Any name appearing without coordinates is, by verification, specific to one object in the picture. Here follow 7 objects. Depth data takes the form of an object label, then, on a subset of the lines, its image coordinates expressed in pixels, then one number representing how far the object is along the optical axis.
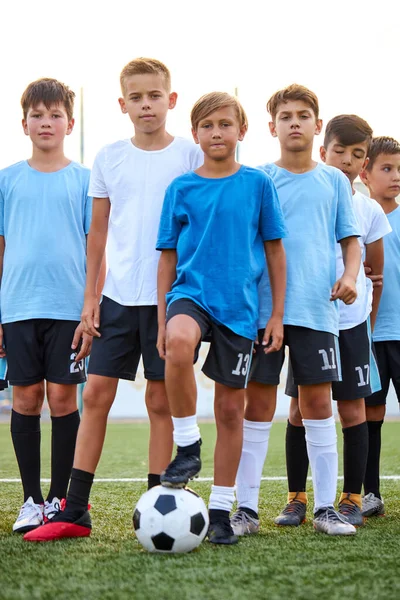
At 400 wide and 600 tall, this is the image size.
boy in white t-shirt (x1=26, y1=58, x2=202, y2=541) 6.06
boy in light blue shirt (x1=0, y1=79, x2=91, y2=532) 6.57
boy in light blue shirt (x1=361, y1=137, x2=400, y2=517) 7.80
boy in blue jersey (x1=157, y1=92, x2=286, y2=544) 5.71
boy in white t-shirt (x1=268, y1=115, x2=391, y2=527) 6.81
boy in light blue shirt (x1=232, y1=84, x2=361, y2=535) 6.18
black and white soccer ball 5.18
